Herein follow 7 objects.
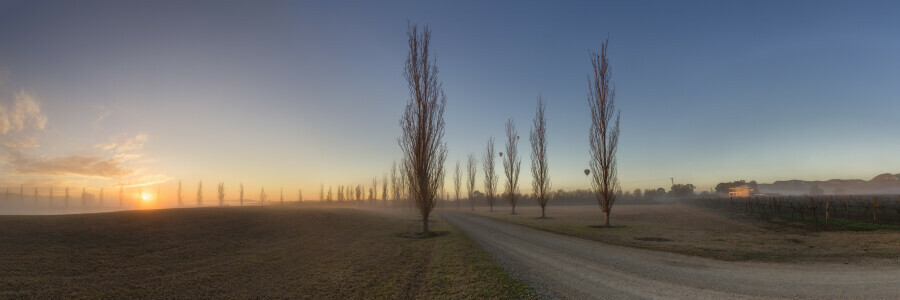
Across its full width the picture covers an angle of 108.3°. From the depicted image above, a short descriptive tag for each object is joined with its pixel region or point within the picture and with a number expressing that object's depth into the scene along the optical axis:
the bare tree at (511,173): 50.64
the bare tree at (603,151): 26.81
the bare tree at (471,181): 69.31
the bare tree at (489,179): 59.66
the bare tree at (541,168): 41.72
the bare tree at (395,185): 84.60
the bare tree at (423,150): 20.72
